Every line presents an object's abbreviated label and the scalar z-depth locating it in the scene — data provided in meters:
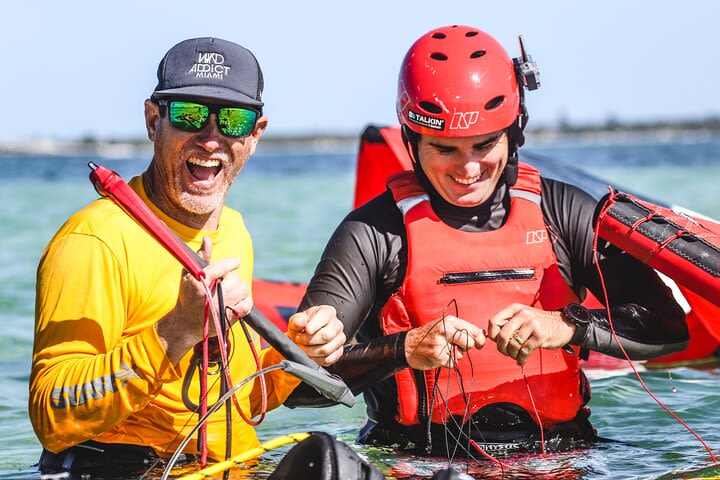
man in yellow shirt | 6.36
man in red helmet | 8.48
